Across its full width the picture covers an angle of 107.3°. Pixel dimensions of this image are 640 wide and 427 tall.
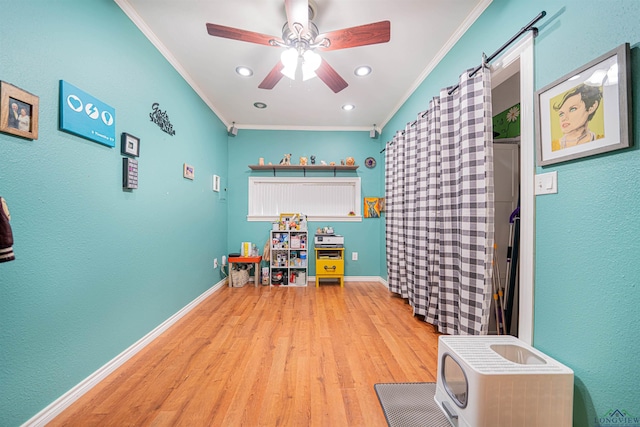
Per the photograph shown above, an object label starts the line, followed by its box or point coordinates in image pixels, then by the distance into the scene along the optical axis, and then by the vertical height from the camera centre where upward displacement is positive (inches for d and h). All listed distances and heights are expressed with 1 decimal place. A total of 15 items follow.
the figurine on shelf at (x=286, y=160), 151.6 +35.8
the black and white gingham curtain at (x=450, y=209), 63.9 +2.6
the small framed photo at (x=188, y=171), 98.7 +18.7
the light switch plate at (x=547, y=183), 46.0 +7.1
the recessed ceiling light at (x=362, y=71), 93.3 +59.2
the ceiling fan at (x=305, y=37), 60.0 +48.8
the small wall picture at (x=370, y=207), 155.9 +6.0
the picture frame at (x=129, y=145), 66.4 +20.1
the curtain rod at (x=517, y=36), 48.1 +40.9
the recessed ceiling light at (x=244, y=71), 94.1 +58.8
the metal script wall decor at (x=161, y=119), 79.7 +33.6
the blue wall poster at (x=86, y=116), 50.2 +23.0
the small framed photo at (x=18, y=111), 39.9 +18.2
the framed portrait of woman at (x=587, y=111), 35.1 +18.4
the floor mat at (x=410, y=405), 47.6 -41.4
